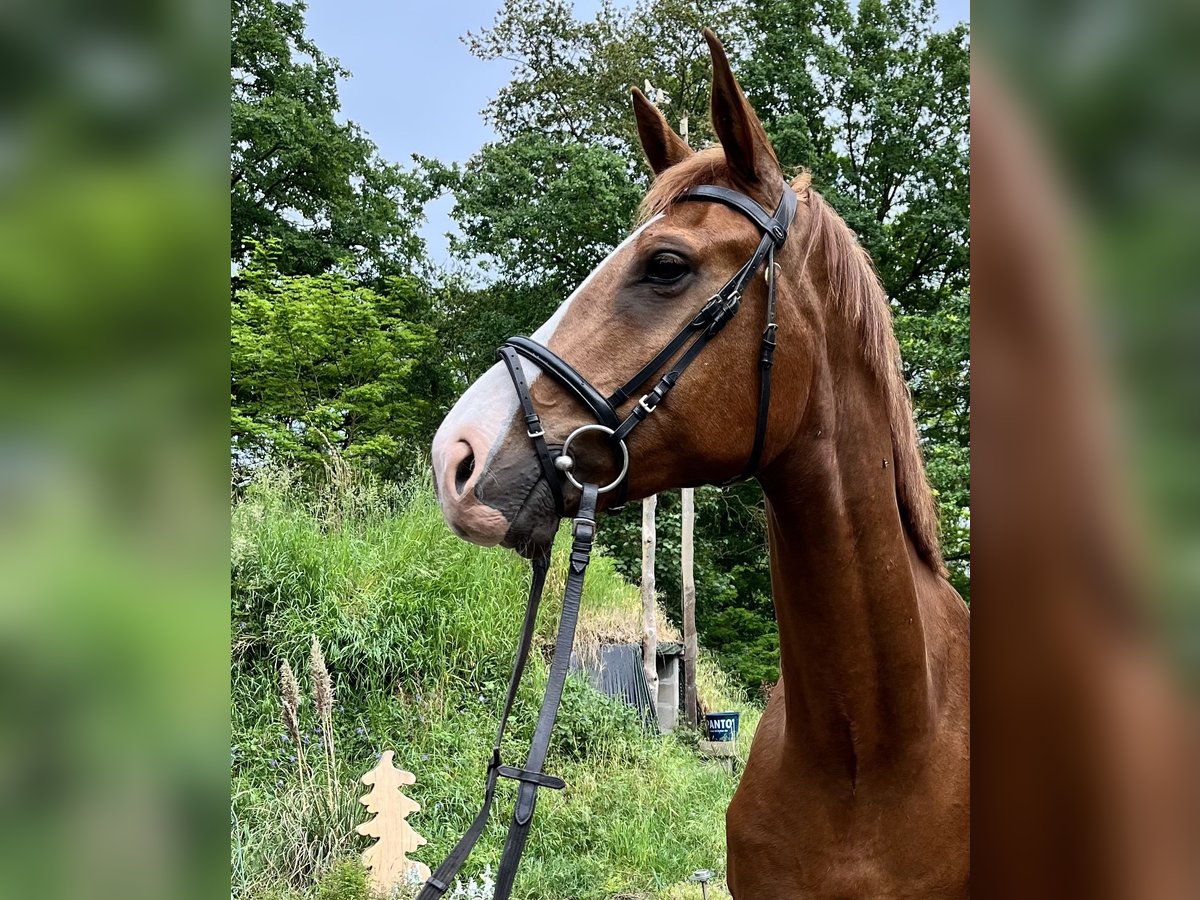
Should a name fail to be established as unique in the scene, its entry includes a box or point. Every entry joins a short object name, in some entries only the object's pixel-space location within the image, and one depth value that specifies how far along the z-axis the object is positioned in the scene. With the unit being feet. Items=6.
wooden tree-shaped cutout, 13.14
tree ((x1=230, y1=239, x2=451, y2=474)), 38.32
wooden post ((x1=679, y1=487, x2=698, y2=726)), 29.17
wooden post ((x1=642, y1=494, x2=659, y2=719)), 27.22
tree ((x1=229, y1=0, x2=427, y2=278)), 45.06
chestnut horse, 5.19
